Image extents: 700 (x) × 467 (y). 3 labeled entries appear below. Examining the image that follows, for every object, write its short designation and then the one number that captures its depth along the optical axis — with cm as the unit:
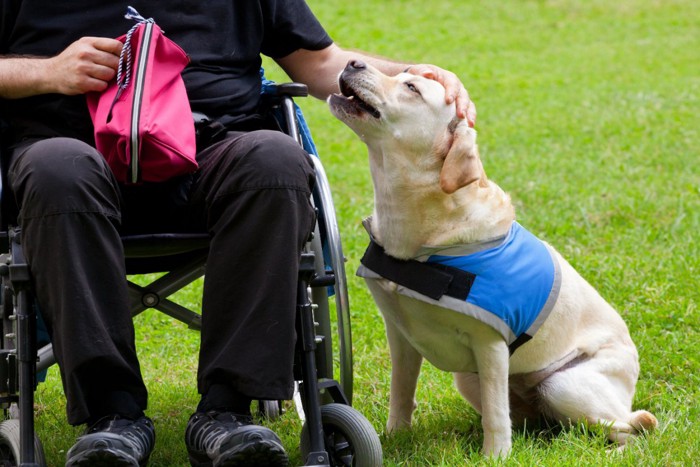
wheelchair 505
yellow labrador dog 595
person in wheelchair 489
